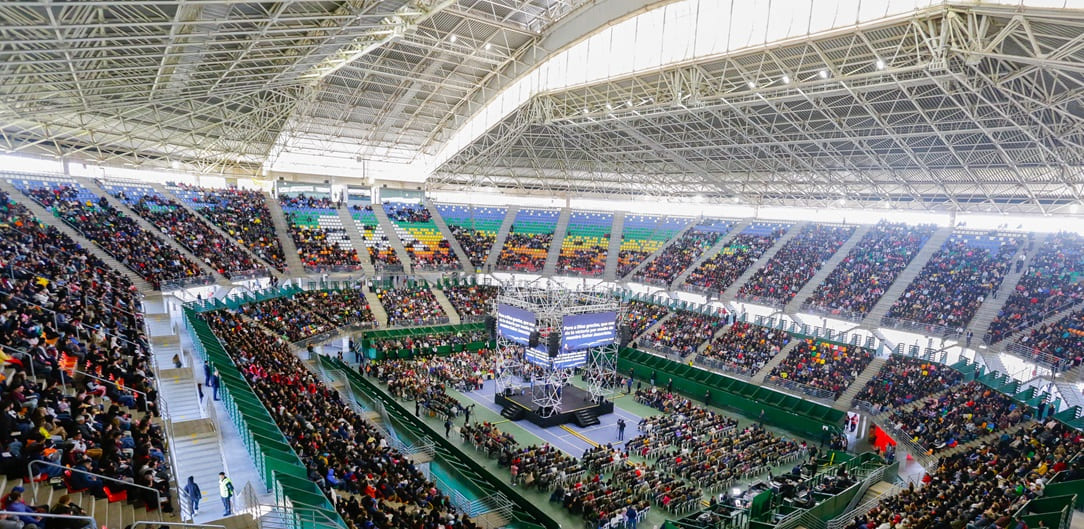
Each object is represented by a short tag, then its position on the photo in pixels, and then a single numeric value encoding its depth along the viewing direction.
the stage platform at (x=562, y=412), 29.11
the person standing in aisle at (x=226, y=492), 12.12
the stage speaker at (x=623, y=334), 30.94
